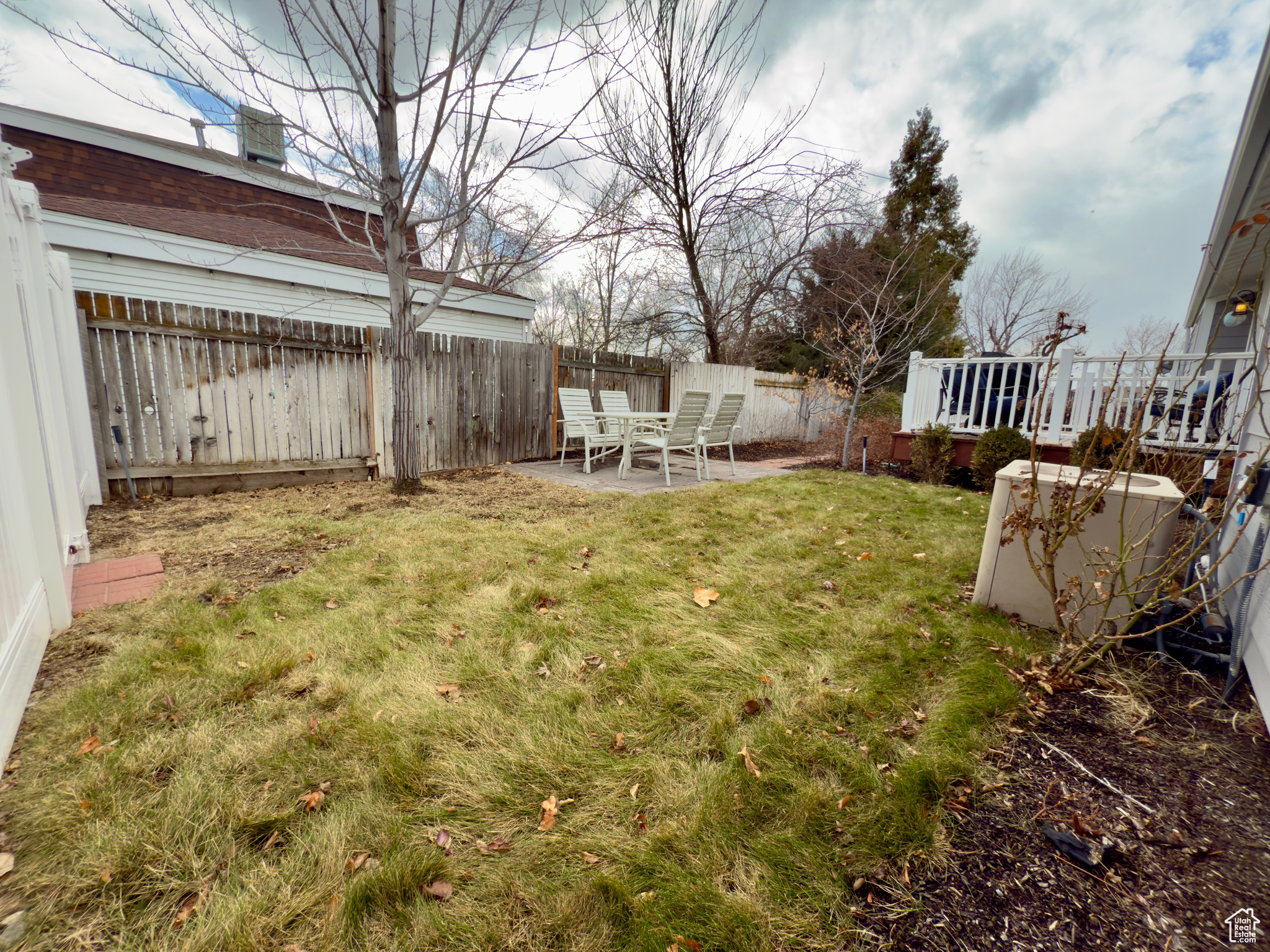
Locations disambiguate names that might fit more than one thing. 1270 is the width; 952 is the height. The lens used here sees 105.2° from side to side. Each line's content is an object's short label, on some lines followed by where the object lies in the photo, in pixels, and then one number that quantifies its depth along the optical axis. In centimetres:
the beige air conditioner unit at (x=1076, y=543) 216
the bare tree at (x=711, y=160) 824
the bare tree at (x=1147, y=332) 2020
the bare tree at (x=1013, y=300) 2062
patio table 620
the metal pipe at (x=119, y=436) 424
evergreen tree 1803
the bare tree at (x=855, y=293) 1220
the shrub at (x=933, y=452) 643
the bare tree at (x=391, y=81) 363
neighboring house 681
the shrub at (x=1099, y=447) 389
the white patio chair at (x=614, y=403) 781
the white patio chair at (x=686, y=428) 573
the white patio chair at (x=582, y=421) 694
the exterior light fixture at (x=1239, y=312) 311
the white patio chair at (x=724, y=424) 652
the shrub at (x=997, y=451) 562
